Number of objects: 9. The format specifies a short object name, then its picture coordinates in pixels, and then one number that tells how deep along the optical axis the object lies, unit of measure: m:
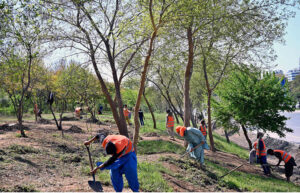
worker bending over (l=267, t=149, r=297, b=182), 10.28
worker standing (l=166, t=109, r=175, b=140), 14.43
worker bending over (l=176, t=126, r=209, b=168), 8.21
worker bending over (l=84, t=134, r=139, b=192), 4.98
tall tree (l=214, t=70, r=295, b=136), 12.98
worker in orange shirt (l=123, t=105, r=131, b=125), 18.28
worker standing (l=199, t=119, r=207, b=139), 13.15
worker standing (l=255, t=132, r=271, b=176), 10.17
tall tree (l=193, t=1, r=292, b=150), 10.09
